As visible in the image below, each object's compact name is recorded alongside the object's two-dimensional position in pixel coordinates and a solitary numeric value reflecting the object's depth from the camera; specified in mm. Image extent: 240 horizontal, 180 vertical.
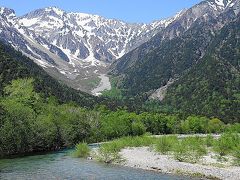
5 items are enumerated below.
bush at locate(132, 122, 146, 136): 119492
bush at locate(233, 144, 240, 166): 45374
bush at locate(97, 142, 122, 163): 52658
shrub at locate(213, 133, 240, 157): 54917
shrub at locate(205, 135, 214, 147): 69152
